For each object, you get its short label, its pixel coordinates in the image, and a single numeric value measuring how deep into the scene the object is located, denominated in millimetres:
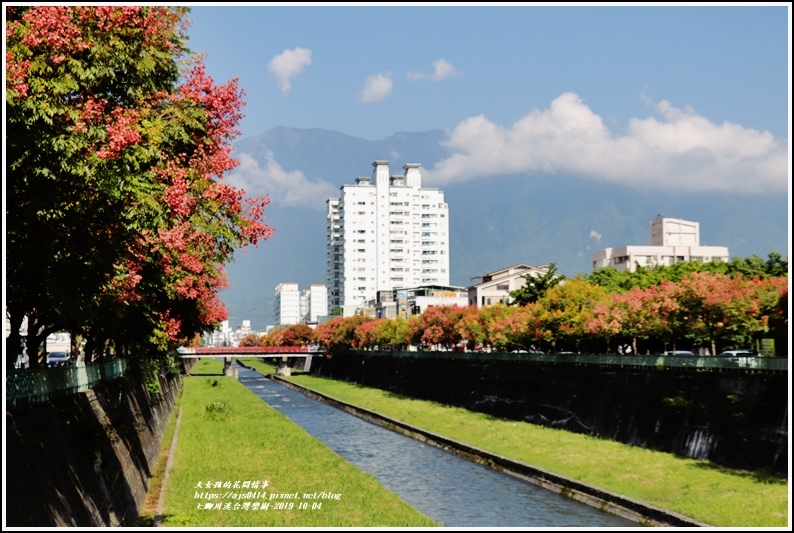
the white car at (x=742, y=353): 65500
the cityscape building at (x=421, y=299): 171500
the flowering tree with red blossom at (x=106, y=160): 16531
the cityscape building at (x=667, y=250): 153750
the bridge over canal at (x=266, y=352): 158000
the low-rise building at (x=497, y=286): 141125
